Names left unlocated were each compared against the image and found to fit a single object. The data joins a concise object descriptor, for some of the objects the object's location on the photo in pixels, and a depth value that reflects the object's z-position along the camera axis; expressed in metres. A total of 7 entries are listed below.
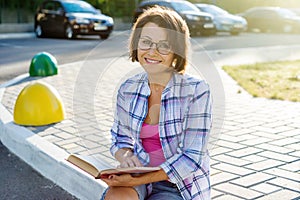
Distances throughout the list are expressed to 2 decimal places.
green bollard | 9.41
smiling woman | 2.41
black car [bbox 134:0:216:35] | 20.98
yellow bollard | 5.52
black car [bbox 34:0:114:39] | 18.67
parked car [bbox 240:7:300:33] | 26.72
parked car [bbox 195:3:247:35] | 23.56
